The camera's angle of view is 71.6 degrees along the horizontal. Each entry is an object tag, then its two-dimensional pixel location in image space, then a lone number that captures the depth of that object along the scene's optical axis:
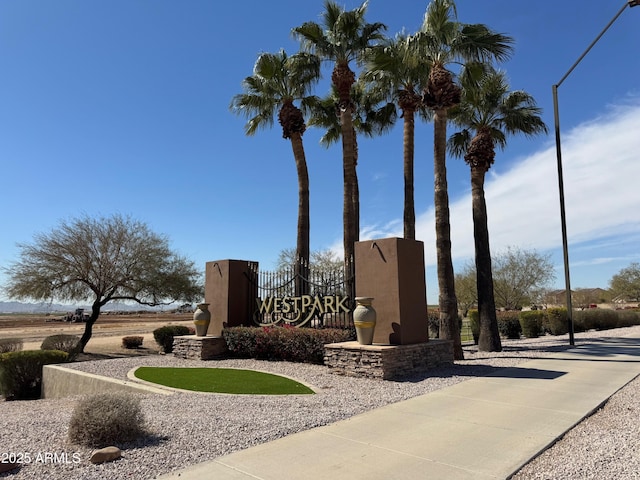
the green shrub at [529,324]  22.94
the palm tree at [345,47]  17.23
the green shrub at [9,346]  18.00
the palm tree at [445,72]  14.34
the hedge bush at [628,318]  30.35
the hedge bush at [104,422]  5.05
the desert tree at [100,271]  20.70
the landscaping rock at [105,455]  4.56
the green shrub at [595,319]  25.95
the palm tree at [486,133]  16.41
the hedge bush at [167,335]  21.91
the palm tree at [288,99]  18.16
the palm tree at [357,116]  21.34
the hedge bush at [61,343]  19.33
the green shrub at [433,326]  22.02
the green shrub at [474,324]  21.49
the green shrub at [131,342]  25.33
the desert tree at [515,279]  36.22
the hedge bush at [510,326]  22.45
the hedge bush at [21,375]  13.08
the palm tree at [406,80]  15.20
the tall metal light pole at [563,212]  16.50
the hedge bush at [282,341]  12.37
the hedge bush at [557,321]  23.73
